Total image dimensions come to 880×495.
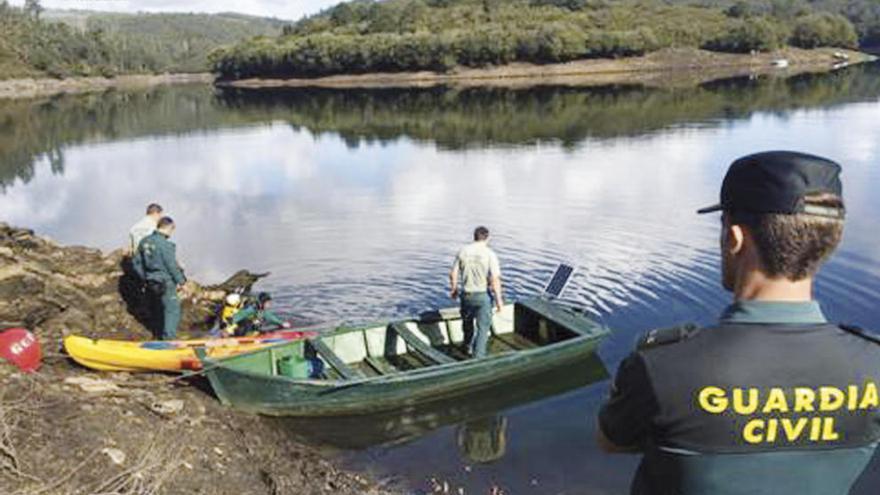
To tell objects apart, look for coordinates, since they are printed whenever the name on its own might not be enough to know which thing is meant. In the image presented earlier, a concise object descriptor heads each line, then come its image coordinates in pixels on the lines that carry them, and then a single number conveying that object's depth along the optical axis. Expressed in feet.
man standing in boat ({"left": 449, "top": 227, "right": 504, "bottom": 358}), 44.11
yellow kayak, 41.91
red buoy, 37.91
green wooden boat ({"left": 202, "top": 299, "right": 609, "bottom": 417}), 39.96
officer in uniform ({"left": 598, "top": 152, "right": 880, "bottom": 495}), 8.48
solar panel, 53.67
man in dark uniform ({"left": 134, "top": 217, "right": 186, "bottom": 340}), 45.06
